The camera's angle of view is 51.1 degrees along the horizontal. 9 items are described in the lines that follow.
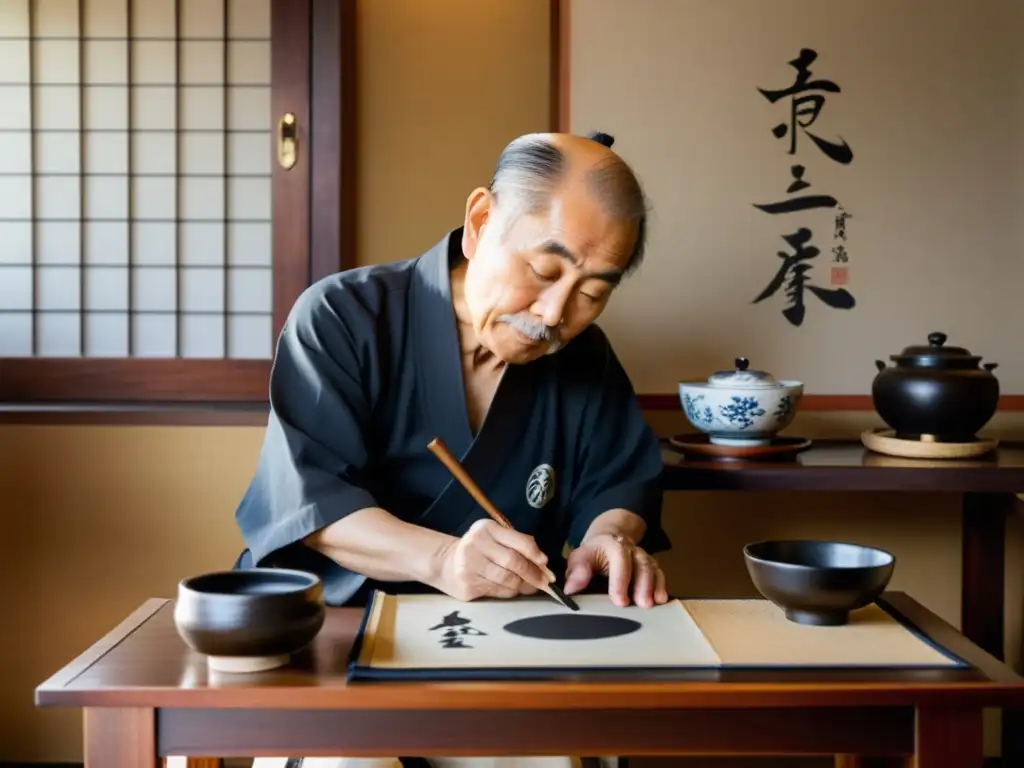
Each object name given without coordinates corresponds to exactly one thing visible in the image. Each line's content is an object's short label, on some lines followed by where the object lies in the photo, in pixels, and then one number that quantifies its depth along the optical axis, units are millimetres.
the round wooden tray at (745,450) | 2531
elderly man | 1794
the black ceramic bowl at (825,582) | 1464
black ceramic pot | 2502
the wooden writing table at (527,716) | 1229
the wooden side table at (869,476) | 2400
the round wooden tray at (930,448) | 2527
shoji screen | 3020
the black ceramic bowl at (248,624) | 1260
